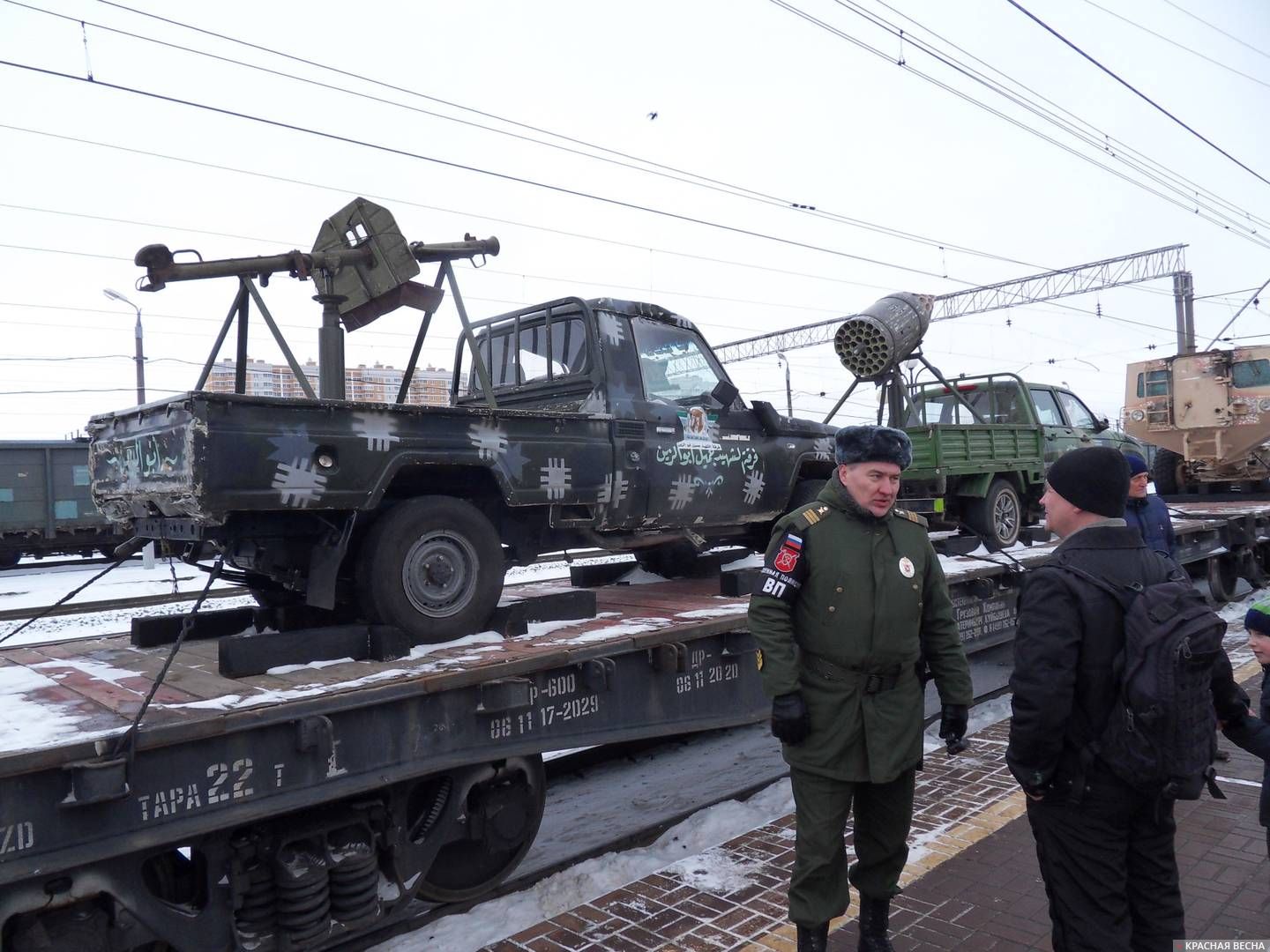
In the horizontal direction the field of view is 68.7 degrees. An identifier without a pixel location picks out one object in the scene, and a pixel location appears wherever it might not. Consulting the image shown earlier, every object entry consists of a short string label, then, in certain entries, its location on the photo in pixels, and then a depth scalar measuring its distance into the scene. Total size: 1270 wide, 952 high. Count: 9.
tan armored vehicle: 14.97
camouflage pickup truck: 3.75
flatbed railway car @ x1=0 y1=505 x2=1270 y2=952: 2.78
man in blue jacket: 6.12
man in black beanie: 2.69
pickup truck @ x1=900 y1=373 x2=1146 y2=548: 8.88
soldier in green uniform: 3.26
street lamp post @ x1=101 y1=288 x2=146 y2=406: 19.85
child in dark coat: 2.97
